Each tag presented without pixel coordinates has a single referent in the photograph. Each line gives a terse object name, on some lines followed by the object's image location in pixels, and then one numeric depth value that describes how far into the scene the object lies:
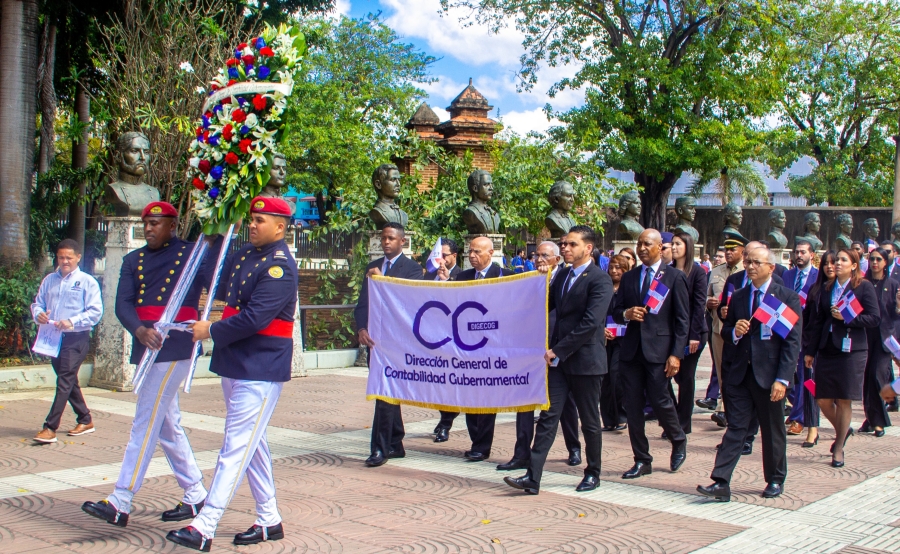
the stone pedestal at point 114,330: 12.05
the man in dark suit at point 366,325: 7.95
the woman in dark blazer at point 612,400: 9.79
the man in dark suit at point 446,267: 8.95
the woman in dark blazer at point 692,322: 8.88
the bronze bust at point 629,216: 15.04
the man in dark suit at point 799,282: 9.73
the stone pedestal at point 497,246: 14.67
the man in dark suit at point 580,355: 6.96
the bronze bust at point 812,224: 18.92
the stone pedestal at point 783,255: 18.55
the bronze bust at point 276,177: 12.86
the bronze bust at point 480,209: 14.39
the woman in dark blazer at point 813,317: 9.11
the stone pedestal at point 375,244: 14.82
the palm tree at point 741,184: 38.47
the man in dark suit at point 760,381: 6.77
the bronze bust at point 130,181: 12.11
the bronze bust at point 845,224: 21.09
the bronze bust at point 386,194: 13.95
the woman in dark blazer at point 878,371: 9.76
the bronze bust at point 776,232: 17.30
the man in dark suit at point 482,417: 8.23
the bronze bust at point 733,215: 15.12
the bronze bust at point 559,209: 13.76
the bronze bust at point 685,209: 15.02
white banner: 7.47
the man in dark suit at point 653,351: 7.66
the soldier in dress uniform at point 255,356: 5.34
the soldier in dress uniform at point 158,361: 5.67
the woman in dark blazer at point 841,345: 8.36
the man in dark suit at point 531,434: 7.73
